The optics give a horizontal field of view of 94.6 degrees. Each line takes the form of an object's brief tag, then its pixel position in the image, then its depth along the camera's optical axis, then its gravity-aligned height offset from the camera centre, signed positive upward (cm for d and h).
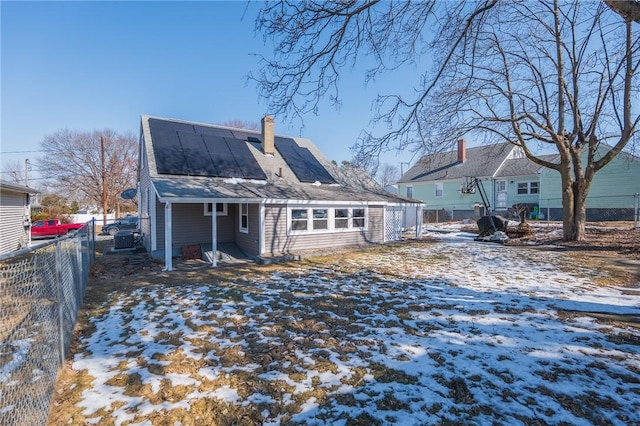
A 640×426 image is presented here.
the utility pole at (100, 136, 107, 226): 2731 +209
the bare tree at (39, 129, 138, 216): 3416 +499
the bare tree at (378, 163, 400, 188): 7550 +919
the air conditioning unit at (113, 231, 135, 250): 1284 -143
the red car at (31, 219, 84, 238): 2065 -147
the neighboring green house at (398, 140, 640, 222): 2175 +191
